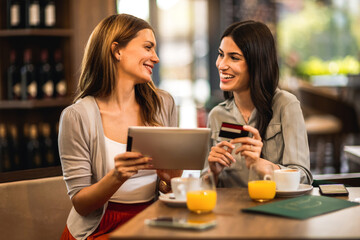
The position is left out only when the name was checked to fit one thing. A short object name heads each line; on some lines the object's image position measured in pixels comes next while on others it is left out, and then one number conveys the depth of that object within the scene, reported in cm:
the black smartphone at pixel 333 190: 293
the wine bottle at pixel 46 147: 623
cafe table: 205
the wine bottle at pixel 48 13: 616
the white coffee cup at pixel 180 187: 260
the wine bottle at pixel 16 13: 614
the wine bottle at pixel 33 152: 617
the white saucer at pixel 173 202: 263
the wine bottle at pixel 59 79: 627
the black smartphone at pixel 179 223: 215
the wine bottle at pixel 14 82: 616
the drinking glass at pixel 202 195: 246
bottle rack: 609
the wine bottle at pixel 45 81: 621
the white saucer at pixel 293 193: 283
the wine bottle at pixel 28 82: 612
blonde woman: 326
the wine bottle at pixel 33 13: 609
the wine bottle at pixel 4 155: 611
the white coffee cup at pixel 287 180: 286
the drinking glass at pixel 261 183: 272
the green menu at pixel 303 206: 240
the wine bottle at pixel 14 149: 614
